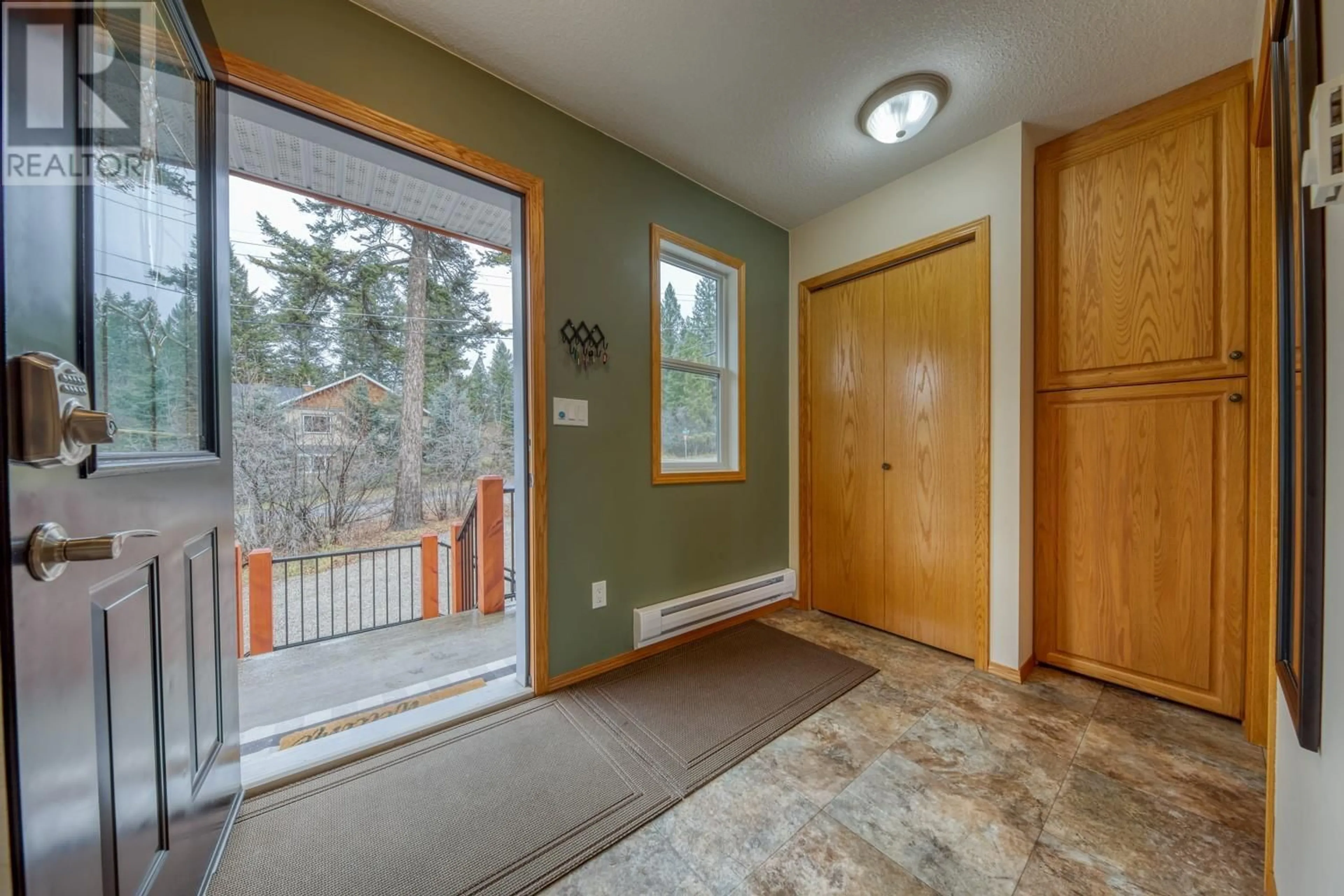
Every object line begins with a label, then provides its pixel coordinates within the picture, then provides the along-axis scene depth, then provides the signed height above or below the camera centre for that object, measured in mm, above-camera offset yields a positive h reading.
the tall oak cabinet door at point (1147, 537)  1665 -382
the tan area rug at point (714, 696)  1528 -1032
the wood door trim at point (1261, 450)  1318 -26
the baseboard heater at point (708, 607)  2178 -867
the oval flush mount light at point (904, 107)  1718 +1351
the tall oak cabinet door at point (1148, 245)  1646 +797
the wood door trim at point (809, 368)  2055 +391
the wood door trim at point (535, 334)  1664 +465
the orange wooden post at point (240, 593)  2561 -842
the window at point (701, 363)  2518 +484
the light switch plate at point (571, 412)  1924 +152
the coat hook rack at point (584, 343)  1946 +460
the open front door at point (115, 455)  539 -8
